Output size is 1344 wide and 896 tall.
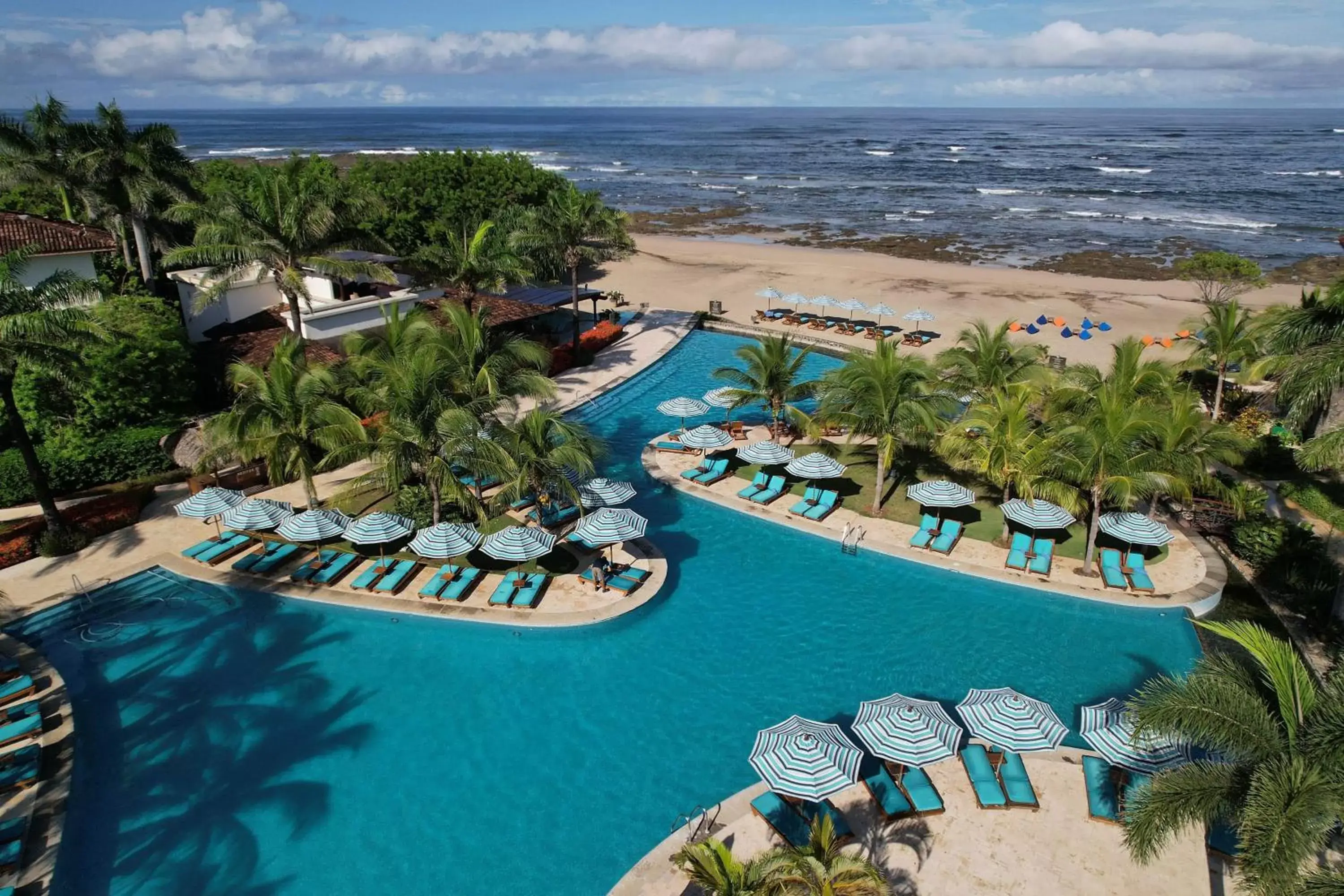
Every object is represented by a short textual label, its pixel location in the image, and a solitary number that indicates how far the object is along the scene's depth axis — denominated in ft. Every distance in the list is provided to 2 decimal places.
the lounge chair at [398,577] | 59.93
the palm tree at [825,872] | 31.12
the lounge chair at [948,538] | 65.77
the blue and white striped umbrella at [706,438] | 79.97
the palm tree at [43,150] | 97.60
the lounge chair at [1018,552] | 63.41
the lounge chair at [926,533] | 66.69
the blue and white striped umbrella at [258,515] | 61.87
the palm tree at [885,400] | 66.69
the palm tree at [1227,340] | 87.51
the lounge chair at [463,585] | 59.00
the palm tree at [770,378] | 80.02
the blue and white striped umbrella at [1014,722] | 42.19
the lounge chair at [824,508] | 71.36
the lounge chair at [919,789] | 41.11
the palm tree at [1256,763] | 26.61
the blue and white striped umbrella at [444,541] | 58.18
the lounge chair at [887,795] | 40.93
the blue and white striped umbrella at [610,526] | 59.62
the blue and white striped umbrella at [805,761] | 39.37
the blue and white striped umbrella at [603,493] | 65.82
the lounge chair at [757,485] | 75.56
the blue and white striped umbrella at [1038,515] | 62.54
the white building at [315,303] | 98.07
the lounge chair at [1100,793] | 41.02
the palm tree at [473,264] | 93.56
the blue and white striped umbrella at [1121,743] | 39.81
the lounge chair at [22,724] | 45.50
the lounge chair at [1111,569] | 60.75
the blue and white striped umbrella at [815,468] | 70.95
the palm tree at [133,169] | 97.04
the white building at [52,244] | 88.12
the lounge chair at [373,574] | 60.34
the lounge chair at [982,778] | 41.57
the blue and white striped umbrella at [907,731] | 41.29
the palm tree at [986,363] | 76.48
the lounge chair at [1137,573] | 60.34
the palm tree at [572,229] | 105.29
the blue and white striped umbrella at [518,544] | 57.82
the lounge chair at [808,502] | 72.08
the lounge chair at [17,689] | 48.57
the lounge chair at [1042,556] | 62.49
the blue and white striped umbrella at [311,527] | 60.44
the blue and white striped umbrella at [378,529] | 60.64
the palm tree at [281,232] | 78.48
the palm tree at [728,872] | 31.01
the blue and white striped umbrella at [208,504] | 63.46
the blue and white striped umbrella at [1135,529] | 60.95
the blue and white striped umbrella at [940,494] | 66.74
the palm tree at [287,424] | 63.72
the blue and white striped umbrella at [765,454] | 75.05
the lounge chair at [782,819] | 40.27
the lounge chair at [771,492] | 74.38
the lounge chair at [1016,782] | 41.73
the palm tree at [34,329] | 55.06
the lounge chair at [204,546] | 64.41
